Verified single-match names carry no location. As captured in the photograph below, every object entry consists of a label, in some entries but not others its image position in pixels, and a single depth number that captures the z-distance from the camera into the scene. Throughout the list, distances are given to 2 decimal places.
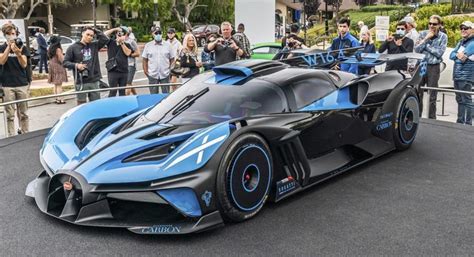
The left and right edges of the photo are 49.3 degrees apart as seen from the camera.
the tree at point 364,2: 53.98
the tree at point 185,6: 44.62
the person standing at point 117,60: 9.96
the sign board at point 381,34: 14.05
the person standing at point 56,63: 12.54
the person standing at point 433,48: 9.05
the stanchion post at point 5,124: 7.77
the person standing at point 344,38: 9.37
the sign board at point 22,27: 13.45
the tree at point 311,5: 42.96
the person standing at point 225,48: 9.41
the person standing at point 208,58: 9.94
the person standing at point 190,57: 9.91
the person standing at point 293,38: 9.96
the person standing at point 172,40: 11.17
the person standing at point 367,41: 10.00
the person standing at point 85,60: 9.25
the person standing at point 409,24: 10.17
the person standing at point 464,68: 8.21
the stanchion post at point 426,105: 8.66
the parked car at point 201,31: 36.41
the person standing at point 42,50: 20.11
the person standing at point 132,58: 10.77
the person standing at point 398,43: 9.48
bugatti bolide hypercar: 4.05
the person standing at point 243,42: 11.05
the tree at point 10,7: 35.72
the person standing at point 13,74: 7.99
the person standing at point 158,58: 10.44
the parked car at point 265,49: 14.57
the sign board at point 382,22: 13.74
